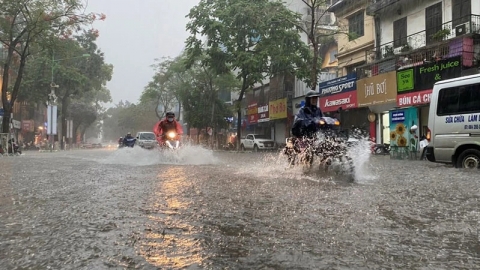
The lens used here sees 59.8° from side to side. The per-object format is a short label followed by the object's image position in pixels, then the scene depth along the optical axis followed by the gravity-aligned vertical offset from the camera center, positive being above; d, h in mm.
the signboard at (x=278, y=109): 33312 +2782
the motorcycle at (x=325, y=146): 7258 -76
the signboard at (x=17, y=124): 46281 +2248
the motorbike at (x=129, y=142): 24141 +61
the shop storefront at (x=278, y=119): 33531 +1945
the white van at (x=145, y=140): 22462 +169
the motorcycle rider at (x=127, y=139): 24230 +236
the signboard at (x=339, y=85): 24188 +3472
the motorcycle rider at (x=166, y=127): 13330 +506
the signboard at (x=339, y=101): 24078 +2458
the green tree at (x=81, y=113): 61238 +4491
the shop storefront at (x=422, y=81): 17406 +2701
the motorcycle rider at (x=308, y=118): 7625 +439
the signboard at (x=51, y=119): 37281 +2223
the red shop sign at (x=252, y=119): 39881 +2325
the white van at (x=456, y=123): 9867 +446
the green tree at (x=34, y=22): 22828 +6912
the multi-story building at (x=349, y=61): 24359 +5152
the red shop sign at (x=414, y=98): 18203 +1967
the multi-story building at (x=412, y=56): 17219 +4058
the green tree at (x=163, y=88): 47125 +6654
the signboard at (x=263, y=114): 37031 +2578
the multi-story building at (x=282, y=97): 31234 +3945
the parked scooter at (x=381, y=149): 21172 -385
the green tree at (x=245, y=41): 26828 +6867
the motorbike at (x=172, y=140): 13172 +88
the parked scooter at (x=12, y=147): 23466 -184
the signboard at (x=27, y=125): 50875 +2281
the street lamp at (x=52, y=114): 37269 +2673
